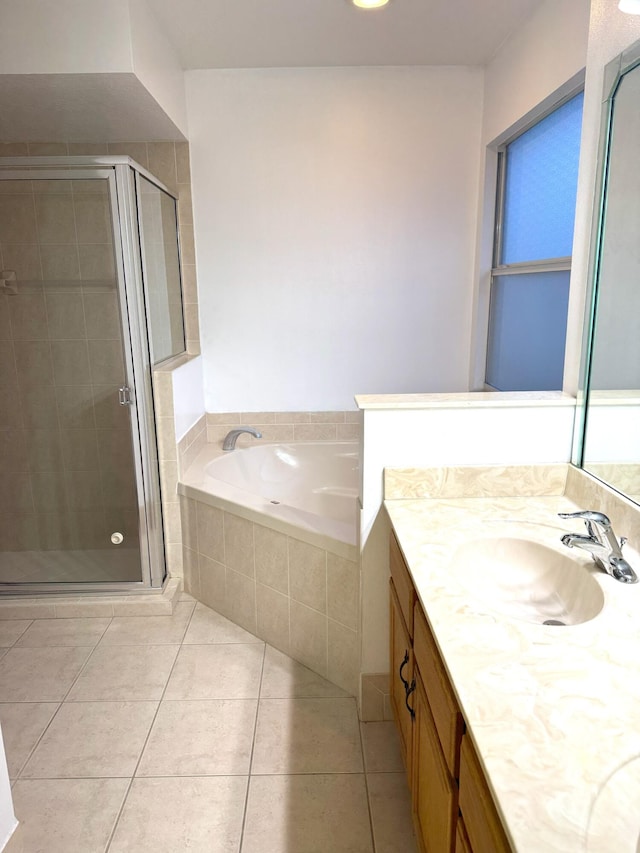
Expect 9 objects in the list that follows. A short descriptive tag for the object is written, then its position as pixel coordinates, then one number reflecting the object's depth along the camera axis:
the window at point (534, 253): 2.33
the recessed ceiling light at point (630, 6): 1.40
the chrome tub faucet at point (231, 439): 3.25
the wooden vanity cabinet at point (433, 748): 0.88
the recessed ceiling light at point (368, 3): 2.29
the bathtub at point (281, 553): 2.13
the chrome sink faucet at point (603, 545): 1.25
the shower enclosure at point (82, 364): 2.51
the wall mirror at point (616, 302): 1.45
